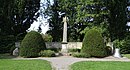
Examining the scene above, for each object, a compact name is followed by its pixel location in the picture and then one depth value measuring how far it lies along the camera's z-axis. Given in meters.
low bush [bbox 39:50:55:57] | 8.54
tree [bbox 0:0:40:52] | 13.68
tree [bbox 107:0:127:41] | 12.99
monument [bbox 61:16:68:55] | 10.44
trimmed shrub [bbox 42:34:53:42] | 16.98
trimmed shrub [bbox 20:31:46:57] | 8.58
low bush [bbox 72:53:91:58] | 8.66
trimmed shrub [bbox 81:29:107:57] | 8.85
